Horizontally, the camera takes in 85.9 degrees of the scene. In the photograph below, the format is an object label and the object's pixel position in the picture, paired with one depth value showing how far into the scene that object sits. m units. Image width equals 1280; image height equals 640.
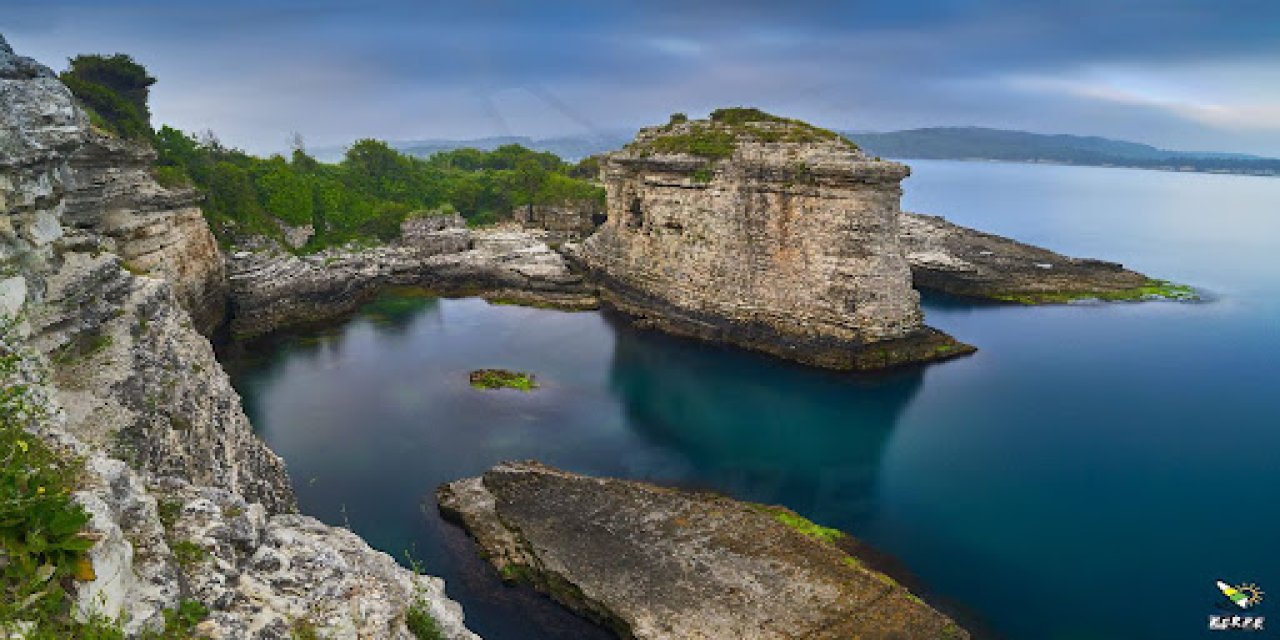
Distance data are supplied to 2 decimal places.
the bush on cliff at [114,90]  31.24
